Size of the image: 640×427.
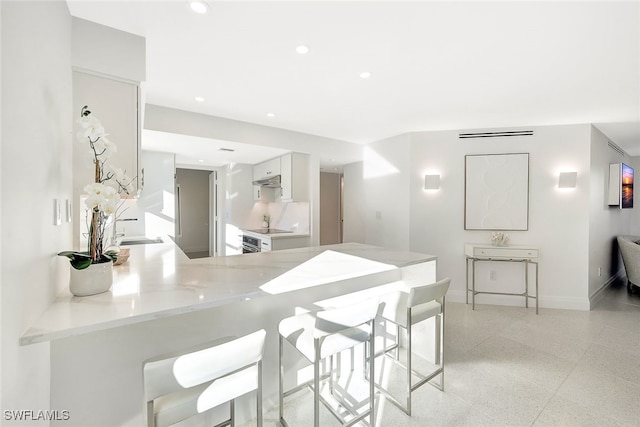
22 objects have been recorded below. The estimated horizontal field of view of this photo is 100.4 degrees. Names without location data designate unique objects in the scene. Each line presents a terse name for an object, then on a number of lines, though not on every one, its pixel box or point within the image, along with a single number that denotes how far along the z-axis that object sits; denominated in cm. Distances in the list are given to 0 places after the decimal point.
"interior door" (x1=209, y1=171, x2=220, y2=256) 568
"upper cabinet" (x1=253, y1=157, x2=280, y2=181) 450
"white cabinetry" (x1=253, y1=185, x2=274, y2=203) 516
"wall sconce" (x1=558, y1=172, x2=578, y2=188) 352
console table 355
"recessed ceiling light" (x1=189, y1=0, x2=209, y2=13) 145
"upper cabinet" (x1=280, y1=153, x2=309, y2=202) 412
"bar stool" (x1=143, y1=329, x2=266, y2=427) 91
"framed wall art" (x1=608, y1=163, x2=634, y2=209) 416
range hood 452
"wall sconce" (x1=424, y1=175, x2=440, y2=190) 400
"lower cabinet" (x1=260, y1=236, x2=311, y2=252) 405
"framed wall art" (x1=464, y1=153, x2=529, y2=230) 373
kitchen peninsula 111
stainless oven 444
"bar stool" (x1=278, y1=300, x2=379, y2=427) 138
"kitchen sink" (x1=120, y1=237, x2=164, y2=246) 334
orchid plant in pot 117
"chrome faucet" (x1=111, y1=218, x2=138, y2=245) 352
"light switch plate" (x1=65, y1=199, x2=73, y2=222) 138
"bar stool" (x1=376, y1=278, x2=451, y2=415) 174
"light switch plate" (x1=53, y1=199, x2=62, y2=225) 117
